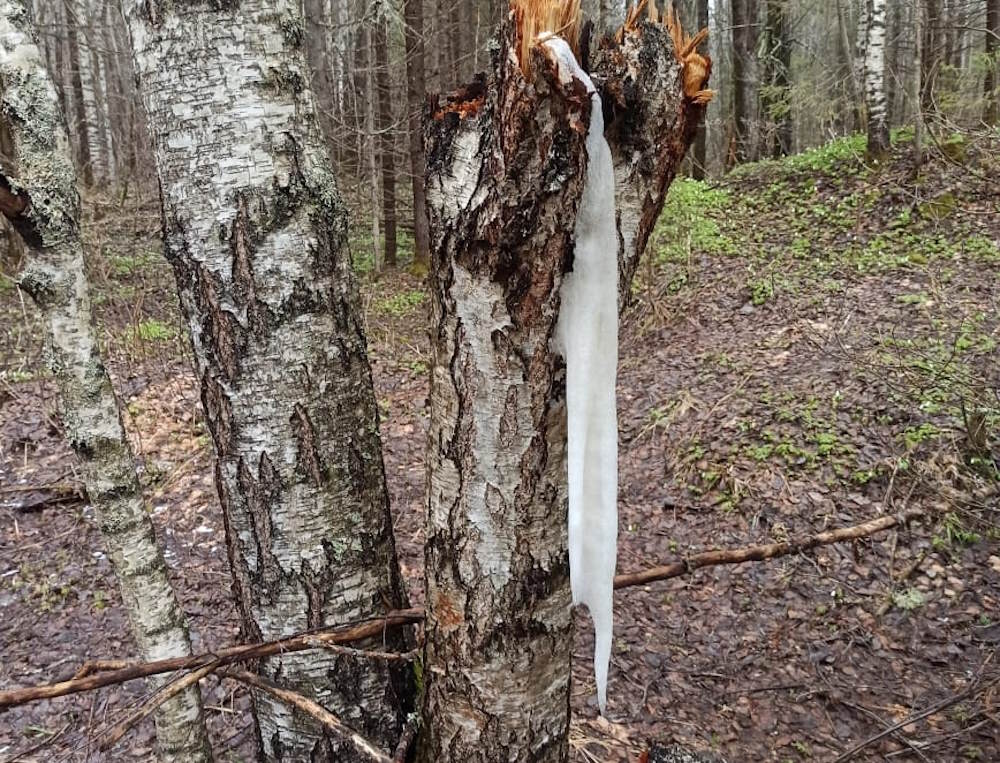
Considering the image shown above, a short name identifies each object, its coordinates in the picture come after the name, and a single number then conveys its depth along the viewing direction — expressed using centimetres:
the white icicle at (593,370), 124
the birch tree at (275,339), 150
